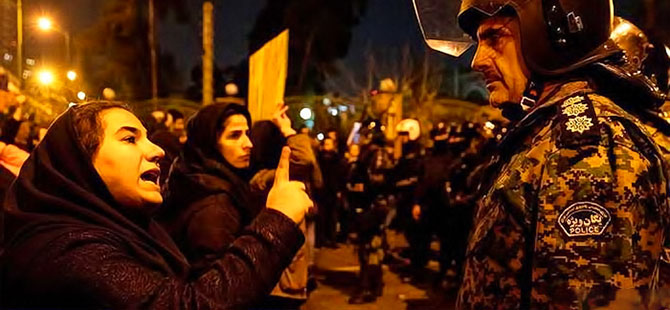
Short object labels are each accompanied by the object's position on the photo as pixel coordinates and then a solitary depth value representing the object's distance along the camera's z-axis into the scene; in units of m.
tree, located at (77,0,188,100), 23.16
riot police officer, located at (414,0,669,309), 1.67
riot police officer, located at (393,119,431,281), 8.94
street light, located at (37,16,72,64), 5.66
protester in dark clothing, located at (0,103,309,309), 1.75
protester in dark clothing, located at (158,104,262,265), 3.18
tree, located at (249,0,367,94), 27.95
